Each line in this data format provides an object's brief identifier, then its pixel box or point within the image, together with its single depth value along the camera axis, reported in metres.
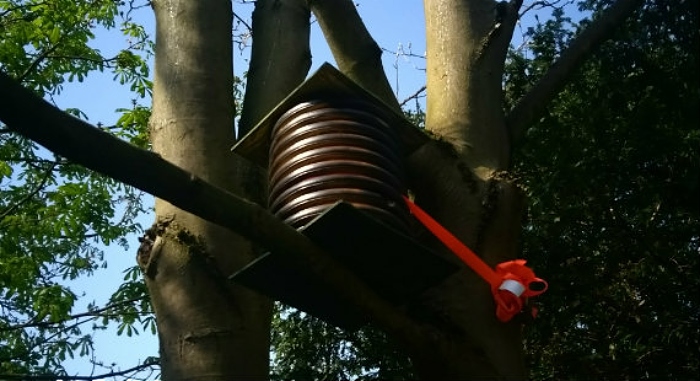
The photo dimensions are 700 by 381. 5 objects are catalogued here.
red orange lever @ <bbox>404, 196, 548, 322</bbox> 2.87
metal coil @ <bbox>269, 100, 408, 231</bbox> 2.69
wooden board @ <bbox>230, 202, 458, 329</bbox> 2.50
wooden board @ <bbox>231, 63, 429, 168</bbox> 2.92
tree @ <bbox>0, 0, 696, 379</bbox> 2.35
